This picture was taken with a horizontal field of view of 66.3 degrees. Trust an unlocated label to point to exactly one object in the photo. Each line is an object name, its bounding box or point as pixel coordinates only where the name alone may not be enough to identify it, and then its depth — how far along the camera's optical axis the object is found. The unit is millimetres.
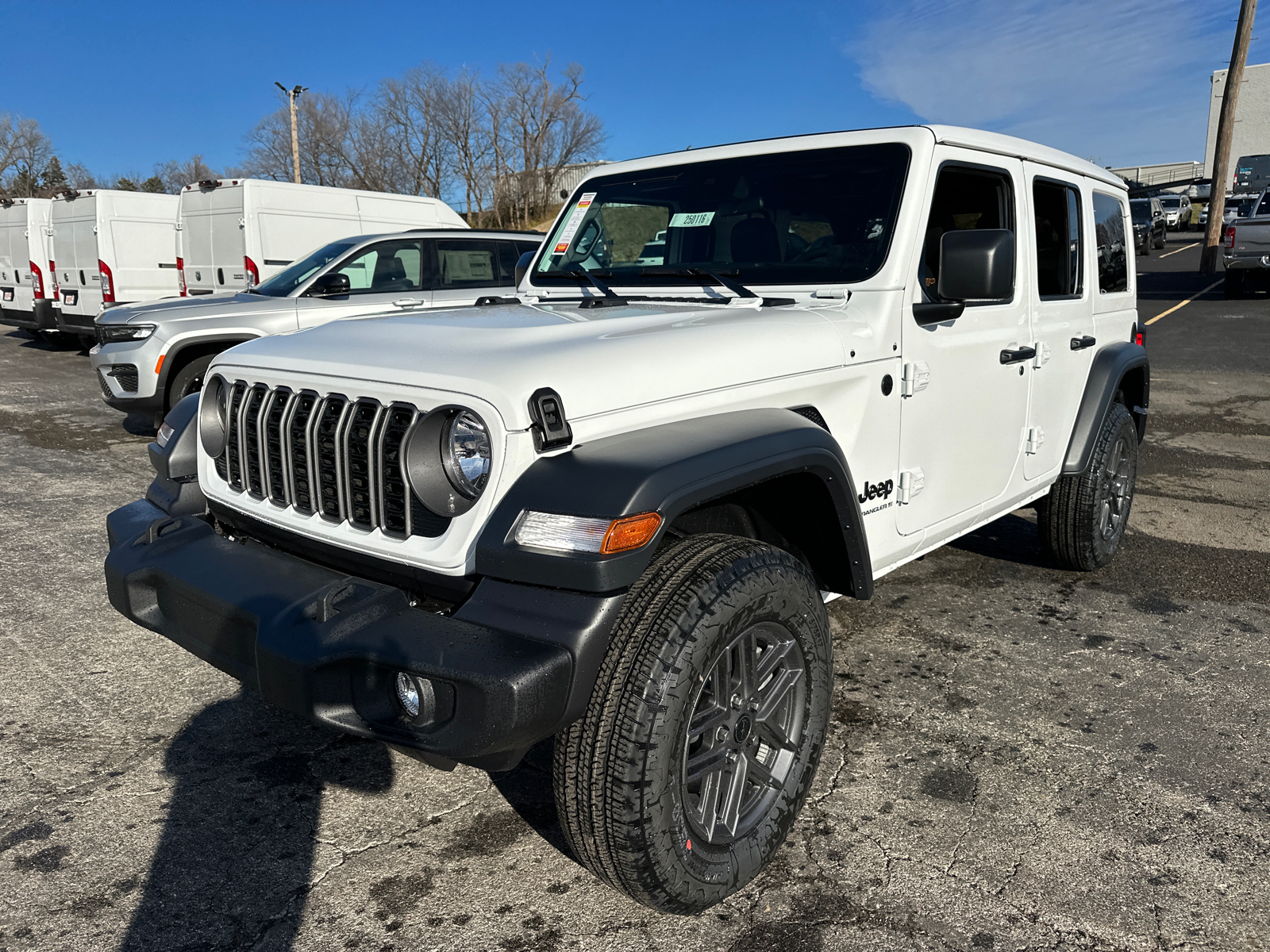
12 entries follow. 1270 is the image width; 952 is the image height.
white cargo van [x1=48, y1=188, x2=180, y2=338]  12703
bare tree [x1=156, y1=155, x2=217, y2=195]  54062
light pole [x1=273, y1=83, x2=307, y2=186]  31109
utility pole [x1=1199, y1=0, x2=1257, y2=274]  21891
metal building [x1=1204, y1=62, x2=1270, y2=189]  64062
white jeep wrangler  2033
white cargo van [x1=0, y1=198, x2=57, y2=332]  13969
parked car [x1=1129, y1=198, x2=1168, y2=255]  29484
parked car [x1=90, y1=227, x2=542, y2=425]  7645
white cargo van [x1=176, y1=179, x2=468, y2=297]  10719
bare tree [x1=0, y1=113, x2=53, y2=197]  53750
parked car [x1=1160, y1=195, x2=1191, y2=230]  42062
